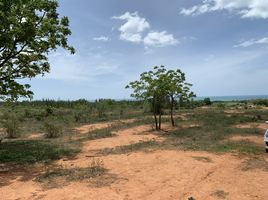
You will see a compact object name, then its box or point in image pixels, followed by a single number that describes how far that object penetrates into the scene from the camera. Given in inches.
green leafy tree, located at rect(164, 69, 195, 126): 486.1
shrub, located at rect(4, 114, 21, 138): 477.3
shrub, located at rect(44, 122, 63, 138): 468.4
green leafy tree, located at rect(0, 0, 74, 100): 265.4
